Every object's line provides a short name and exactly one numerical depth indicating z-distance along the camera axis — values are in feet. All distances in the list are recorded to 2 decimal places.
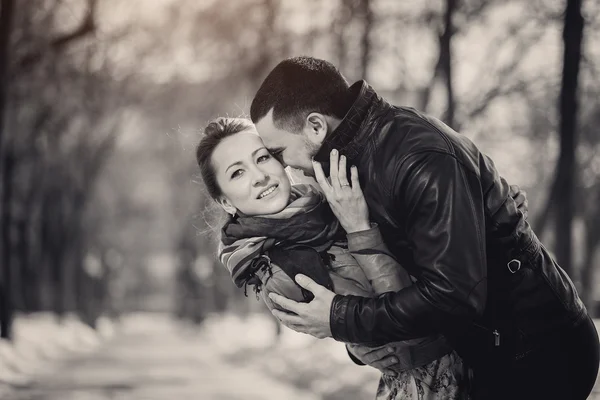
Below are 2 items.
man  9.89
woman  11.12
